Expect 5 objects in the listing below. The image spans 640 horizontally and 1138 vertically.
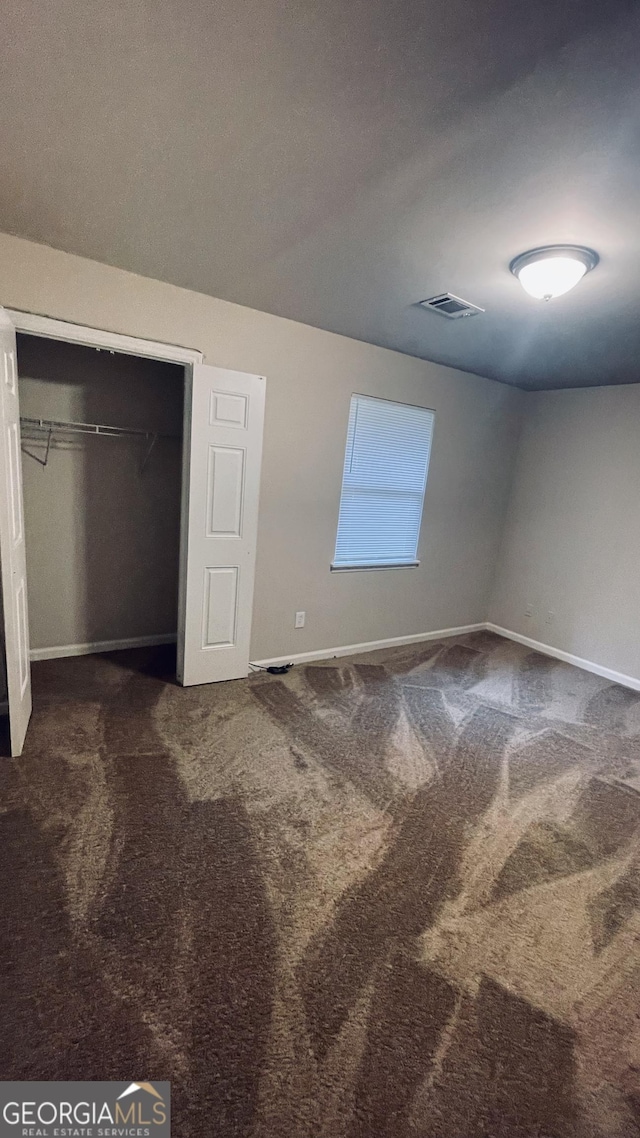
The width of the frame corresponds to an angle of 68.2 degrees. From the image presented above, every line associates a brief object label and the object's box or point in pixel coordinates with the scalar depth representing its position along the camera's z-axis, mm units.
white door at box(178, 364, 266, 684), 2965
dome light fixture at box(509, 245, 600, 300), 1991
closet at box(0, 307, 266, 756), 2922
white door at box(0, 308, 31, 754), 2182
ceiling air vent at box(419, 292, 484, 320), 2617
